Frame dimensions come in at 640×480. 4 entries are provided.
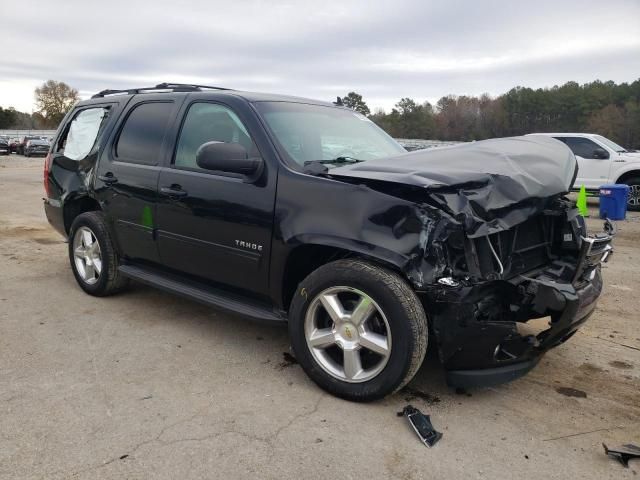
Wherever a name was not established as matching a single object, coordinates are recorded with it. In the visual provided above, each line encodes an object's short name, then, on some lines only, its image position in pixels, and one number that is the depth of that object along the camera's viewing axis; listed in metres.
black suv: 2.78
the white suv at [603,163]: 12.05
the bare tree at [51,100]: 89.75
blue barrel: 10.29
